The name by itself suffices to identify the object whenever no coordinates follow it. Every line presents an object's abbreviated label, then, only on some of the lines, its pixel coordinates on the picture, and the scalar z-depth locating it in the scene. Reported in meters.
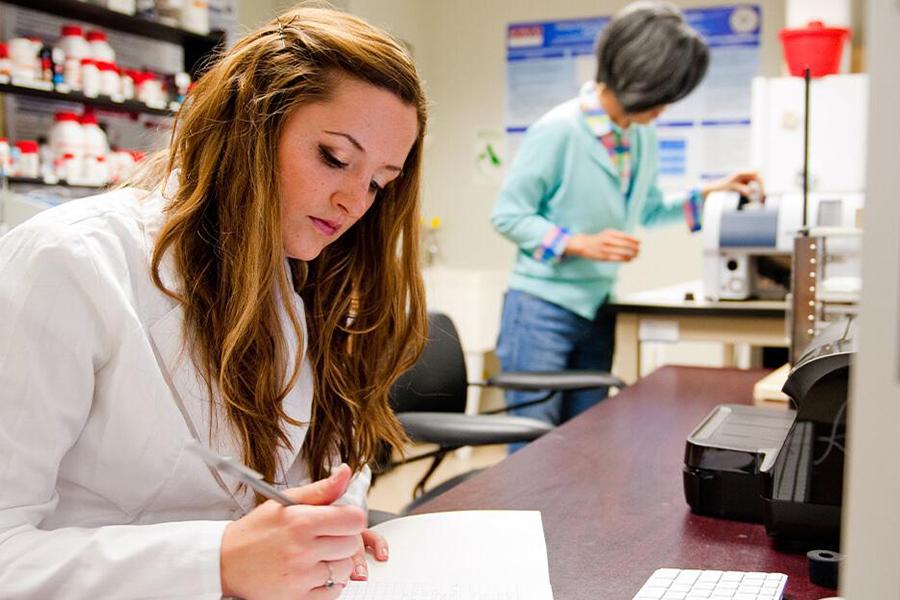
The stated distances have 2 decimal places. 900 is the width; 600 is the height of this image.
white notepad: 0.89
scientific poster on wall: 4.43
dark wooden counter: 0.96
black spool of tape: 0.90
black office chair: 1.70
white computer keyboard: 0.85
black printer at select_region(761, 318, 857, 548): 0.99
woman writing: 0.77
